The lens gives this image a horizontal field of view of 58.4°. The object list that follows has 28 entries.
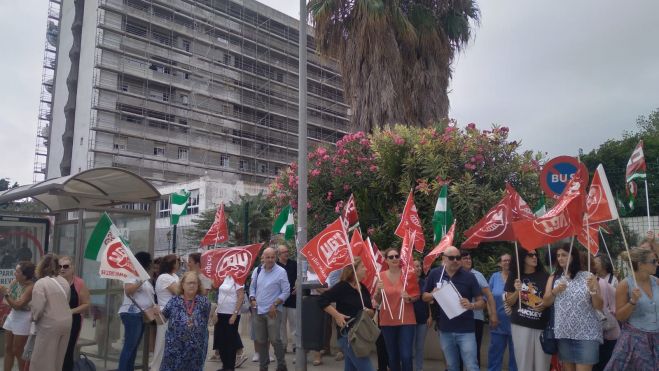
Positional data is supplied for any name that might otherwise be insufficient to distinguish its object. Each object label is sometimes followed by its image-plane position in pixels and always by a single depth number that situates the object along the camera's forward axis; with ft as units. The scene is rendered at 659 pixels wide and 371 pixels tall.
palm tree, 50.67
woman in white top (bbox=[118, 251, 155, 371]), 24.06
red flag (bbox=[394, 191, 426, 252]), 25.63
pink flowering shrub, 32.71
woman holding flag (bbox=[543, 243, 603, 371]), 18.08
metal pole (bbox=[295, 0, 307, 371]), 25.79
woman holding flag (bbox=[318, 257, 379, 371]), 18.88
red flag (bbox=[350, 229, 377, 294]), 24.49
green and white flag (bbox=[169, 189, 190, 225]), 50.55
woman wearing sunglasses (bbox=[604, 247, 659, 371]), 17.07
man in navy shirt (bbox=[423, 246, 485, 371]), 20.27
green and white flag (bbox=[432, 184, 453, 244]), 28.71
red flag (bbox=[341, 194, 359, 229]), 30.78
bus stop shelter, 27.86
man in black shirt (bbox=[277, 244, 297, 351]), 29.99
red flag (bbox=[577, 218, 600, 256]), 20.90
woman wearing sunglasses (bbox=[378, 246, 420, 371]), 22.06
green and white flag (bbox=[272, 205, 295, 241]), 37.96
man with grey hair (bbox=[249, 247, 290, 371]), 26.84
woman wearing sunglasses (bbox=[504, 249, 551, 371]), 19.77
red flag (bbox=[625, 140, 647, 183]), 29.39
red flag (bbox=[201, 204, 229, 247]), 36.45
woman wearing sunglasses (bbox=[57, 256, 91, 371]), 23.02
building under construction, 158.10
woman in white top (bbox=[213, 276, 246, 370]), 25.94
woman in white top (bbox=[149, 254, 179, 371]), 23.16
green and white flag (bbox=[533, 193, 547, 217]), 29.66
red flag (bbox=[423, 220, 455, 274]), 23.21
